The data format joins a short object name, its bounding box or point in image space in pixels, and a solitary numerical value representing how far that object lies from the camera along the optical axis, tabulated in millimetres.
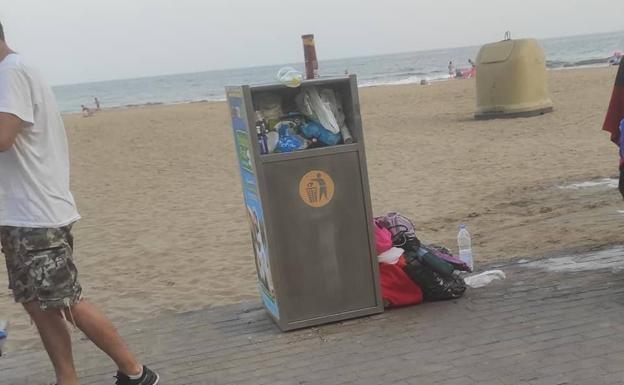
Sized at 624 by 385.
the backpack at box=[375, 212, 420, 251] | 4211
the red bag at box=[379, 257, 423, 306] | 4090
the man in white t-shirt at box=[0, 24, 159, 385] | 2832
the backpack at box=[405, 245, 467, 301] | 4109
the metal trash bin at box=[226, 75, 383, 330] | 3730
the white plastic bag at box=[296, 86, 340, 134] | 3768
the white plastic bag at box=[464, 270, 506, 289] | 4450
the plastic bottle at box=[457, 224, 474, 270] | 4727
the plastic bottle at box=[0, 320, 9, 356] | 3438
